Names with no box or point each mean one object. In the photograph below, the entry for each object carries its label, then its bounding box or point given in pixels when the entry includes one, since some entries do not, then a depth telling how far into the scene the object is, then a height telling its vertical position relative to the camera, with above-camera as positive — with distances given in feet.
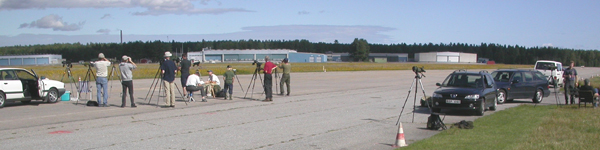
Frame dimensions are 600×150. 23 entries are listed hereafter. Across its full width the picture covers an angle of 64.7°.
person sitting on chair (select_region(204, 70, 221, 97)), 66.64 -3.60
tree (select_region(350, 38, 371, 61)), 538.47 +10.05
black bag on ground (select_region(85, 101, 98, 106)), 55.83 -5.32
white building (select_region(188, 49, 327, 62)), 437.99 +3.27
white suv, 101.24 -2.13
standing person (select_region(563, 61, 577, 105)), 63.16 -2.54
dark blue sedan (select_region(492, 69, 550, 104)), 62.75 -3.45
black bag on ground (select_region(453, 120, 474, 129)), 37.50 -5.24
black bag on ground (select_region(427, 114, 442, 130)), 38.46 -5.19
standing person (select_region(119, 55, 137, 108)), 53.16 -2.01
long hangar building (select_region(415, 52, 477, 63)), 467.52 +1.94
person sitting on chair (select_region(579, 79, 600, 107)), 55.62 -3.50
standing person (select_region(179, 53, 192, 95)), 60.80 -1.37
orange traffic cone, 30.57 -5.22
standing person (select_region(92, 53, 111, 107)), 53.36 -1.79
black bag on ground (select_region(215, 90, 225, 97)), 66.98 -4.92
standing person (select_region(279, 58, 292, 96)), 69.67 -1.98
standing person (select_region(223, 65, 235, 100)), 64.13 -2.80
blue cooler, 63.46 -5.21
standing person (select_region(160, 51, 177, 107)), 53.06 -2.09
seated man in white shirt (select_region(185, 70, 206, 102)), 60.34 -3.42
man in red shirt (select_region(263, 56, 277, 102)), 61.62 -2.56
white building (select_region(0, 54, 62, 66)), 405.49 -1.64
